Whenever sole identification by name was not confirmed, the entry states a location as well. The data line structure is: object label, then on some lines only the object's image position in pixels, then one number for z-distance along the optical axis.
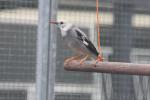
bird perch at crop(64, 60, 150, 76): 6.00
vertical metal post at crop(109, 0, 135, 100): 8.77
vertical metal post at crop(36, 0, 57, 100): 7.39
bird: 6.66
